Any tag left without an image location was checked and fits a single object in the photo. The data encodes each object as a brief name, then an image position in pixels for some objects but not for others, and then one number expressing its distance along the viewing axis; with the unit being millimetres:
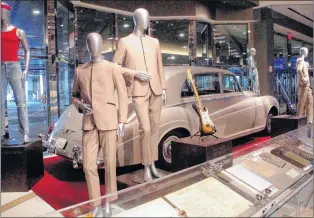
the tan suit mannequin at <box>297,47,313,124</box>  5922
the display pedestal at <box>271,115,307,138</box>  4832
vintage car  3500
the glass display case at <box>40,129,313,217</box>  1734
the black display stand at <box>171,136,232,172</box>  3156
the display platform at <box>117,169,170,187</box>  3227
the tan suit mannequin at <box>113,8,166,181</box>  3049
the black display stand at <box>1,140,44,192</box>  3244
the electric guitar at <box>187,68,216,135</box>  3830
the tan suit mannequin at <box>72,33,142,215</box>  2537
